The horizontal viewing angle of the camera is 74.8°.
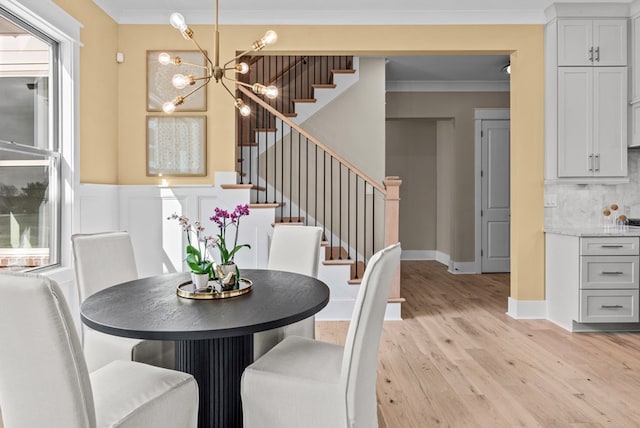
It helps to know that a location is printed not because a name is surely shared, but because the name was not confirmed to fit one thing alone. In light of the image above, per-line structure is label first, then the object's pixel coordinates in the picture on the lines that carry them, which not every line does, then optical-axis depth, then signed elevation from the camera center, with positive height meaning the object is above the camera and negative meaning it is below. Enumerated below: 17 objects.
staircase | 5.27 +0.48
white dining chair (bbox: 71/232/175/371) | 2.15 -0.42
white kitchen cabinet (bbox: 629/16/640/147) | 3.85 +1.16
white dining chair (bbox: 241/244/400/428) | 1.58 -0.67
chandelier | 2.18 +0.76
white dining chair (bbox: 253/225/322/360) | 2.55 -0.30
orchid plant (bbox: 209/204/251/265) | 2.01 -0.07
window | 2.64 +0.43
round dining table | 1.48 -0.41
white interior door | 6.64 +0.25
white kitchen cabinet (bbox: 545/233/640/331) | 3.58 -0.60
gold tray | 1.88 -0.38
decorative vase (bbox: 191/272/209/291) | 1.98 -0.33
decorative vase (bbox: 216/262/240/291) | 1.99 -0.32
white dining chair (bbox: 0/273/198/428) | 1.11 -0.42
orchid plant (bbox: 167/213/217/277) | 1.95 -0.24
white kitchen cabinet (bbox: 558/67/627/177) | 3.92 +0.83
